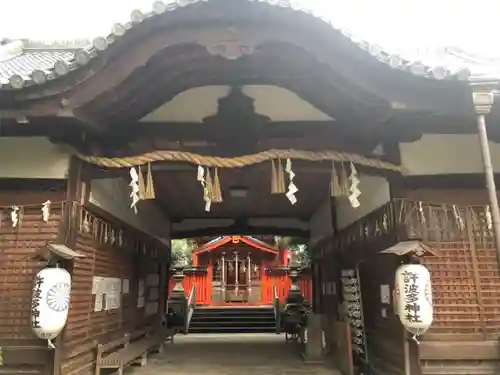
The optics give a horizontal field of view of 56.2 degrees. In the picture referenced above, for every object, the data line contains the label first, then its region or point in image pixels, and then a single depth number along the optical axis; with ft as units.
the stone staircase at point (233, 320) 66.59
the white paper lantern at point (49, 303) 17.54
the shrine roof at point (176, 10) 16.38
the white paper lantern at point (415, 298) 18.52
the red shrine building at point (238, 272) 86.69
